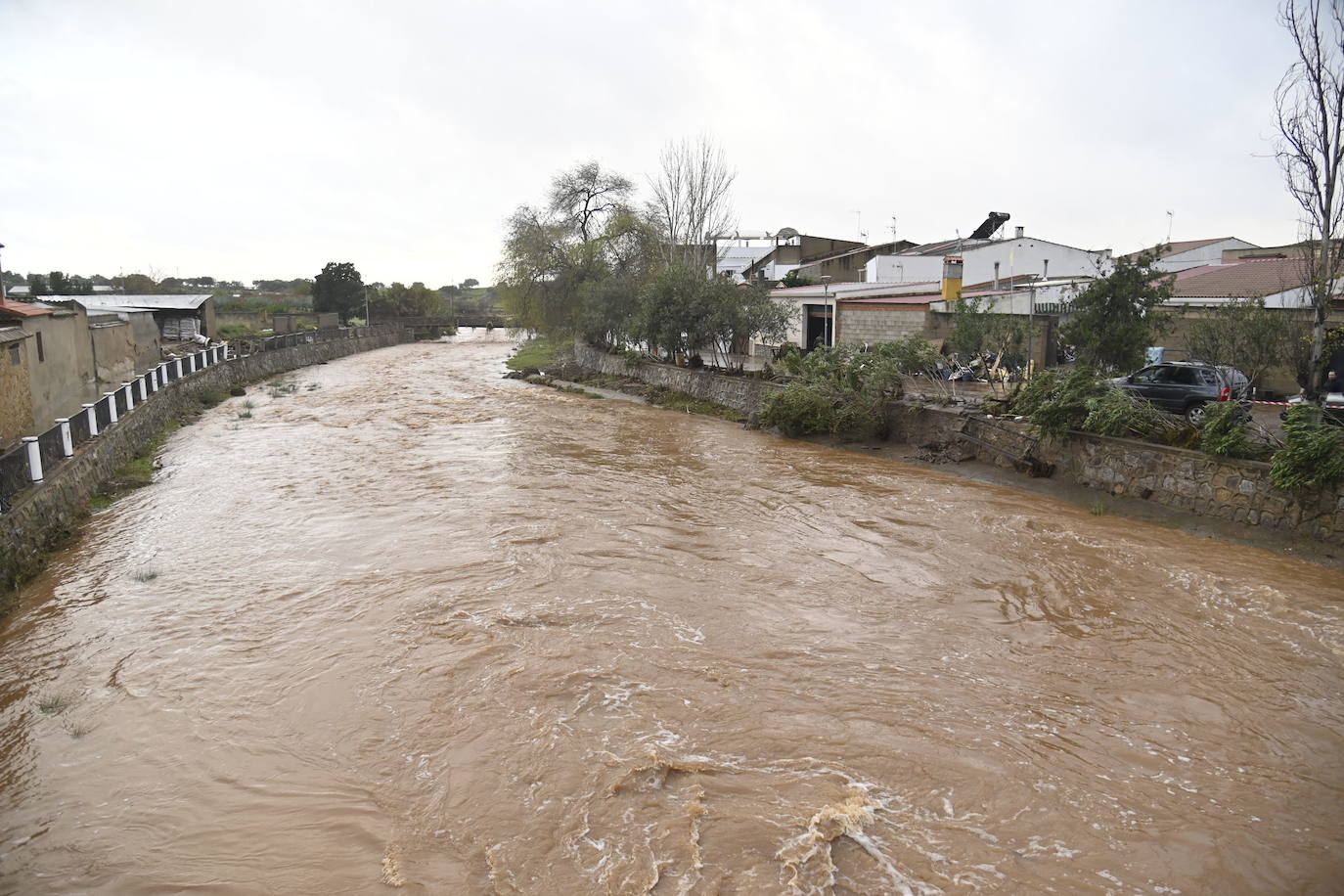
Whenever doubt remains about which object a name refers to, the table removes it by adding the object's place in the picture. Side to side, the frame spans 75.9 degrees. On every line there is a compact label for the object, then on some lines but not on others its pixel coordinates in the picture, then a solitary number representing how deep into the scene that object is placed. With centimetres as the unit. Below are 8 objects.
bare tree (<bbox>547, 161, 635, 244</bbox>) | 4688
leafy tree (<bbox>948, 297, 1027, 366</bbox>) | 2375
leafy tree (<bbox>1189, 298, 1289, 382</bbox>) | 1858
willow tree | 4191
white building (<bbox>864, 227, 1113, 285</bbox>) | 3403
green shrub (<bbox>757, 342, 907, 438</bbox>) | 2180
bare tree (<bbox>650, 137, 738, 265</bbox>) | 4250
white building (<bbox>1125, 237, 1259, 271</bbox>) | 3391
